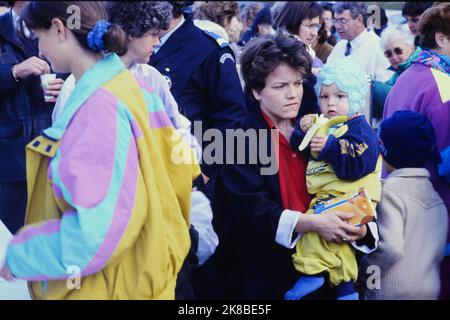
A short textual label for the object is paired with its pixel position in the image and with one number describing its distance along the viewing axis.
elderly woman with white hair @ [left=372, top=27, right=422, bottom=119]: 4.86
